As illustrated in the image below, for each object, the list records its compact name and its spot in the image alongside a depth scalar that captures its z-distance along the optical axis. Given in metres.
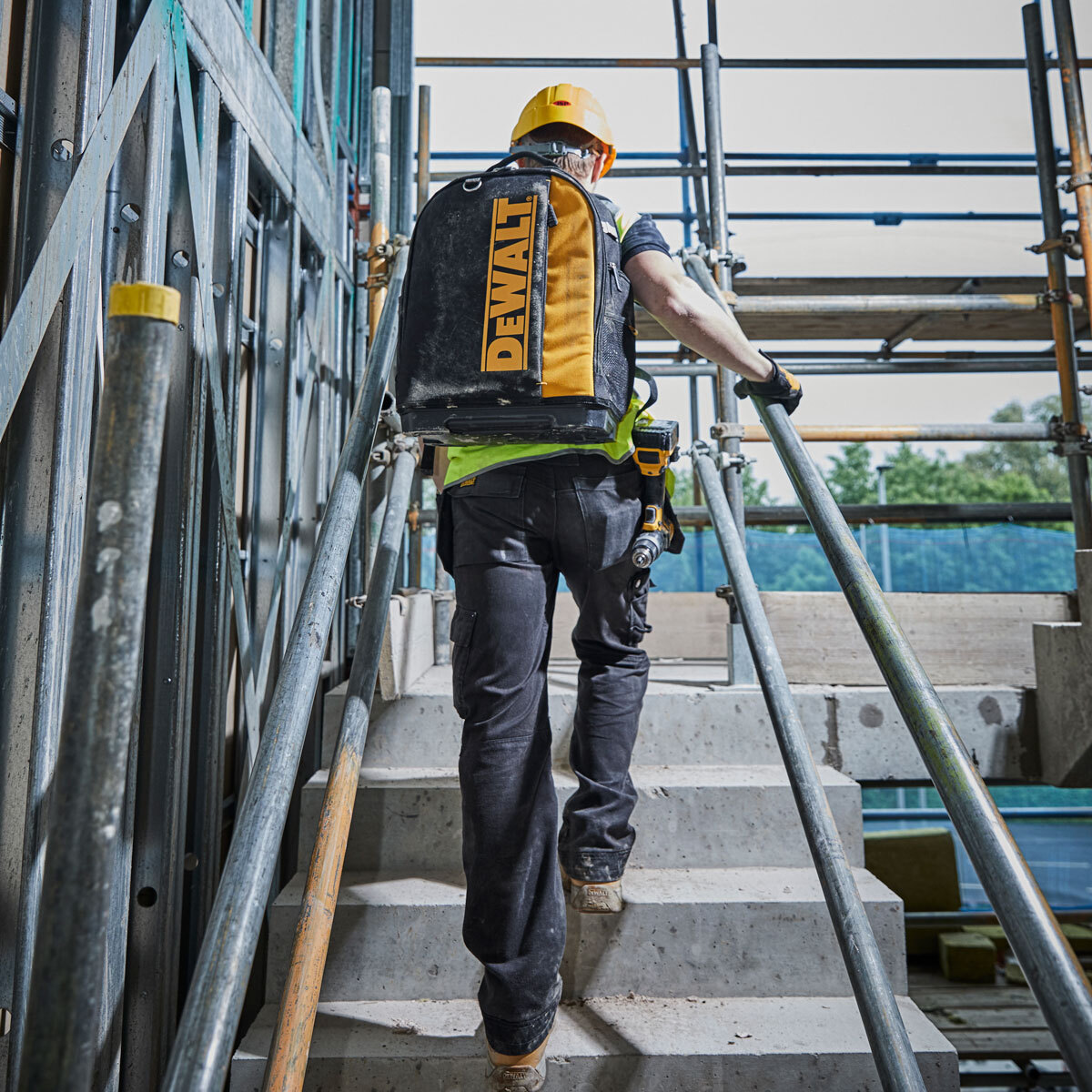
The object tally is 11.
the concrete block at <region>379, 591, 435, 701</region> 2.57
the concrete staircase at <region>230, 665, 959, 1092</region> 1.83
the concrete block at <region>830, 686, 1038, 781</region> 2.78
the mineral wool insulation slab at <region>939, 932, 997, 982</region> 5.11
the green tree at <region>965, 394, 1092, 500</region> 48.99
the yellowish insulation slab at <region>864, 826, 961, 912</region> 5.76
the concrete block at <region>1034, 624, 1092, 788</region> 2.63
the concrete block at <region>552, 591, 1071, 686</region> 3.02
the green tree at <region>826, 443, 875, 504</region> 47.75
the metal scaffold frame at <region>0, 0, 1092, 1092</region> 0.74
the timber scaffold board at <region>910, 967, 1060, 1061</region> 3.98
